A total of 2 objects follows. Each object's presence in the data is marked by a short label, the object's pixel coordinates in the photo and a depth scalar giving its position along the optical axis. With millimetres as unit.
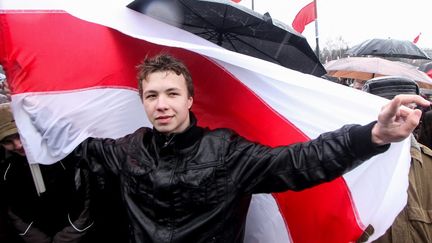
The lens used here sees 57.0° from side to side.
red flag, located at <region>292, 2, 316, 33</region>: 7391
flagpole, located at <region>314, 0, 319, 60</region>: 7490
